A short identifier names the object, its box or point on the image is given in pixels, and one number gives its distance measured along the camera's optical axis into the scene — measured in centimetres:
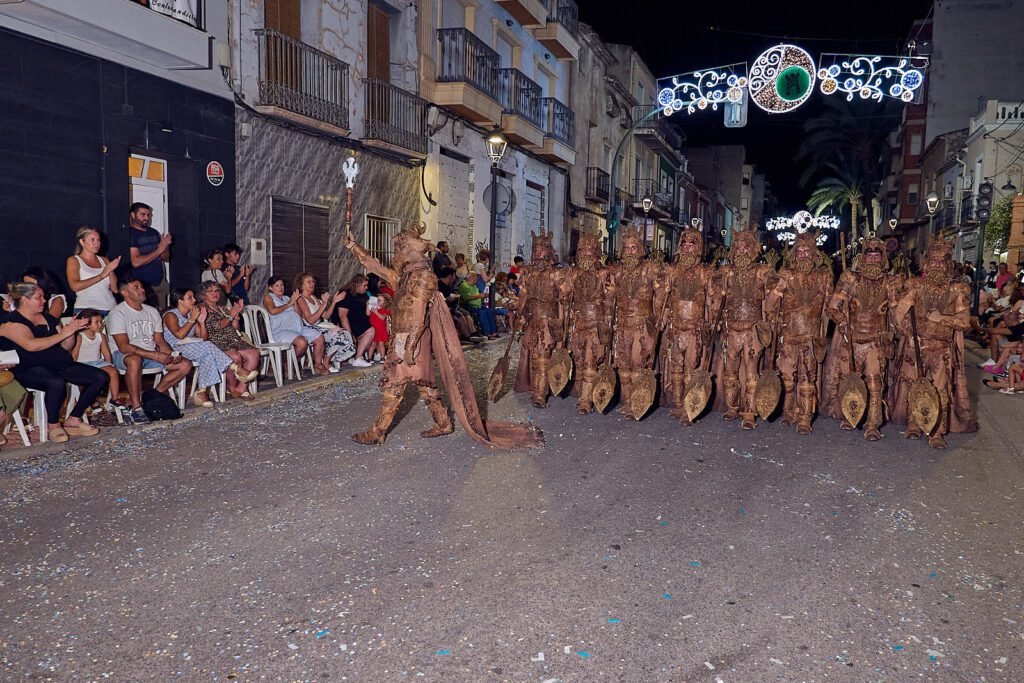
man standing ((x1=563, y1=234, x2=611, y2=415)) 917
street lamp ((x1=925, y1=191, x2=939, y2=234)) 2778
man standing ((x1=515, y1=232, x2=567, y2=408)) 931
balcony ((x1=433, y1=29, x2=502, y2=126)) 1878
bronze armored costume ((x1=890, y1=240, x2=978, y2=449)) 752
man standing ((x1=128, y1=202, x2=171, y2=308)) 1045
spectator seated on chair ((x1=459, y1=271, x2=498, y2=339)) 1623
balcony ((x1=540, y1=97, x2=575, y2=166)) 2556
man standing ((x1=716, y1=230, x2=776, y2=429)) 820
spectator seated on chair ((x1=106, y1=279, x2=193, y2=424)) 775
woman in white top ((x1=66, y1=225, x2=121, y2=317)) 832
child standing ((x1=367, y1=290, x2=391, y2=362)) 1241
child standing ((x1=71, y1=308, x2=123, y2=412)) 745
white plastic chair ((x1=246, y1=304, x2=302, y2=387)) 1009
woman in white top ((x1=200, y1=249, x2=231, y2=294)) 1088
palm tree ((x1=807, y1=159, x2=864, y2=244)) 5178
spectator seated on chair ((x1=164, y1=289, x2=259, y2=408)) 855
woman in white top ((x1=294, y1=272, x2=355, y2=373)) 1110
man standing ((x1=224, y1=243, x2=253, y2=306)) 1140
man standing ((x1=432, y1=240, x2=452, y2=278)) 1505
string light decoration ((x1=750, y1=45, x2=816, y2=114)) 1353
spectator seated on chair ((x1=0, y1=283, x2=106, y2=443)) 675
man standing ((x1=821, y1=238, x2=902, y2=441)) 780
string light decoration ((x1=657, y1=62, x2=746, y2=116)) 1609
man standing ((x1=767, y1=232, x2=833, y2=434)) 802
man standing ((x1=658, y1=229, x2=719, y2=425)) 842
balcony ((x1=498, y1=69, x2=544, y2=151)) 2192
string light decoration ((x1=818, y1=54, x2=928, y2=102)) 1292
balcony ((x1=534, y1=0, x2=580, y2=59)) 2512
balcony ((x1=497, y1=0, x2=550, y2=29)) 2200
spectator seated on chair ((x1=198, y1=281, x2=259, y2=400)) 912
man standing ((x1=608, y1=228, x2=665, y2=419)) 863
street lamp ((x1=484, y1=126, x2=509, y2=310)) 1670
